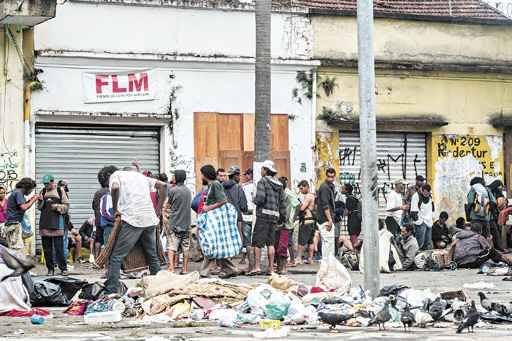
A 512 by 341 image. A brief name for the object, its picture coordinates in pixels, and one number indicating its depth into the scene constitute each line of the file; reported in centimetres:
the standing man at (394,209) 2304
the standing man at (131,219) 1416
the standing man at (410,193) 2320
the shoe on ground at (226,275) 1833
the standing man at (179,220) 1853
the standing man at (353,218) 2250
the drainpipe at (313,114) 2531
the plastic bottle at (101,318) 1220
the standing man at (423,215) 2309
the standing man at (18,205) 1833
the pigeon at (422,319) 1134
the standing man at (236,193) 1984
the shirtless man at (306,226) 2200
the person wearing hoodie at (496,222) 2242
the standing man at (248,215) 2083
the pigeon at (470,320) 1057
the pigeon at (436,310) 1153
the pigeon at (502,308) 1180
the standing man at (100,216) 1784
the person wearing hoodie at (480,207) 2234
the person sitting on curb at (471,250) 2050
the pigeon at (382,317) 1109
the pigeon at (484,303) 1204
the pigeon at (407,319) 1117
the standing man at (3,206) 1928
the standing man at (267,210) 1858
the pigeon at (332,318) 1116
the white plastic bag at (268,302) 1195
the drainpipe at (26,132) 2245
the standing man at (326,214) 2031
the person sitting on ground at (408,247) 2095
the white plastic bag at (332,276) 1385
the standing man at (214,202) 1806
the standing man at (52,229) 1855
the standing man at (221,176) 2016
